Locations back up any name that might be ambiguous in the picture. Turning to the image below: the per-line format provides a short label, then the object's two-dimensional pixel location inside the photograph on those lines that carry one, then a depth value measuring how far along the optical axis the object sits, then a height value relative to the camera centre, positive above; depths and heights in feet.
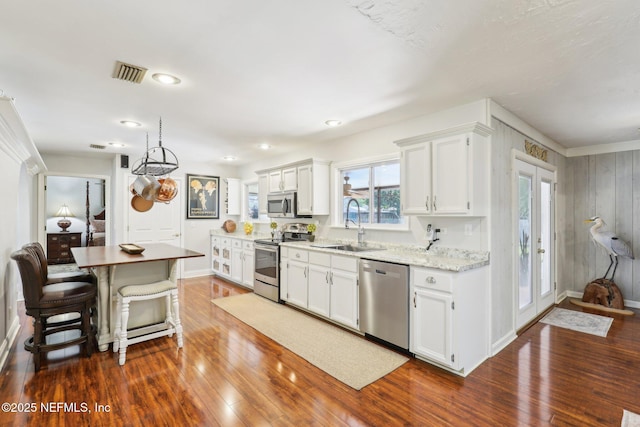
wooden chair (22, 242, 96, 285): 10.51 -2.26
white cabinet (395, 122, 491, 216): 9.11 +1.35
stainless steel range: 15.06 -2.35
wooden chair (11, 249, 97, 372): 8.45 -2.56
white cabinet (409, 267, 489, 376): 8.33 -2.93
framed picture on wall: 21.45 +1.26
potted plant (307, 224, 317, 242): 15.62 -0.73
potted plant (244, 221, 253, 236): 20.98 -0.92
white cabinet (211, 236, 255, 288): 17.53 -2.77
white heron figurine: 14.10 -1.25
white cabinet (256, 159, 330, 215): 14.89 +1.53
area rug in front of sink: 8.58 -4.33
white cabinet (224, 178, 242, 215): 22.58 +1.30
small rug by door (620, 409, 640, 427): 6.56 -4.44
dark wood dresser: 26.16 -2.77
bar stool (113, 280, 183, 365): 9.23 -3.13
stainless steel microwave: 15.93 +0.50
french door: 11.56 -1.07
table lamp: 27.45 -0.16
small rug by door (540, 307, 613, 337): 11.92 -4.41
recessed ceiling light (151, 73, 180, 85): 8.23 +3.71
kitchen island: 9.91 -2.12
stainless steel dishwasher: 9.39 -2.79
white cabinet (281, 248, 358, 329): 11.19 -2.79
